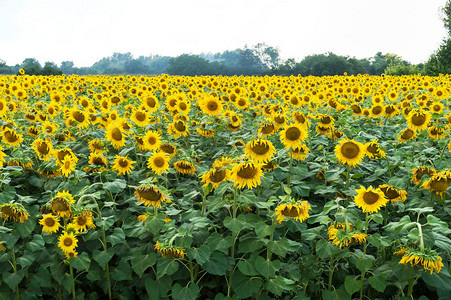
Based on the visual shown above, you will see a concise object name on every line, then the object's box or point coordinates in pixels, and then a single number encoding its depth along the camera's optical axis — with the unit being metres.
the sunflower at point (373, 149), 3.99
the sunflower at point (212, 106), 6.05
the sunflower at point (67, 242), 3.09
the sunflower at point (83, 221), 2.98
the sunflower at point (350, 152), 3.71
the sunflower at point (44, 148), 4.30
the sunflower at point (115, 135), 4.68
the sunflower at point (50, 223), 3.15
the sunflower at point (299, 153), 4.11
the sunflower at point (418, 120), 4.95
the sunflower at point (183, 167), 4.09
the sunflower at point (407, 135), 4.72
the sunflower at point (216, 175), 3.03
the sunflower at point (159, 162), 3.86
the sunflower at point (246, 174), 2.81
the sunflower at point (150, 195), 2.97
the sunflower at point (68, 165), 3.85
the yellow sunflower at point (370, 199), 3.03
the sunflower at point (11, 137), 4.62
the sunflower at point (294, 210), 2.72
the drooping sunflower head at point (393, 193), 3.36
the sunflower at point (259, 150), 3.21
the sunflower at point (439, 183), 3.08
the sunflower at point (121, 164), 4.13
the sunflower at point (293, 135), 3.76
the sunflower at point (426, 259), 2.39
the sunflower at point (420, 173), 3.52
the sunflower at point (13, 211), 2.97
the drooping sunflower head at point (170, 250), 2.74
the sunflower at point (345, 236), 2.76
